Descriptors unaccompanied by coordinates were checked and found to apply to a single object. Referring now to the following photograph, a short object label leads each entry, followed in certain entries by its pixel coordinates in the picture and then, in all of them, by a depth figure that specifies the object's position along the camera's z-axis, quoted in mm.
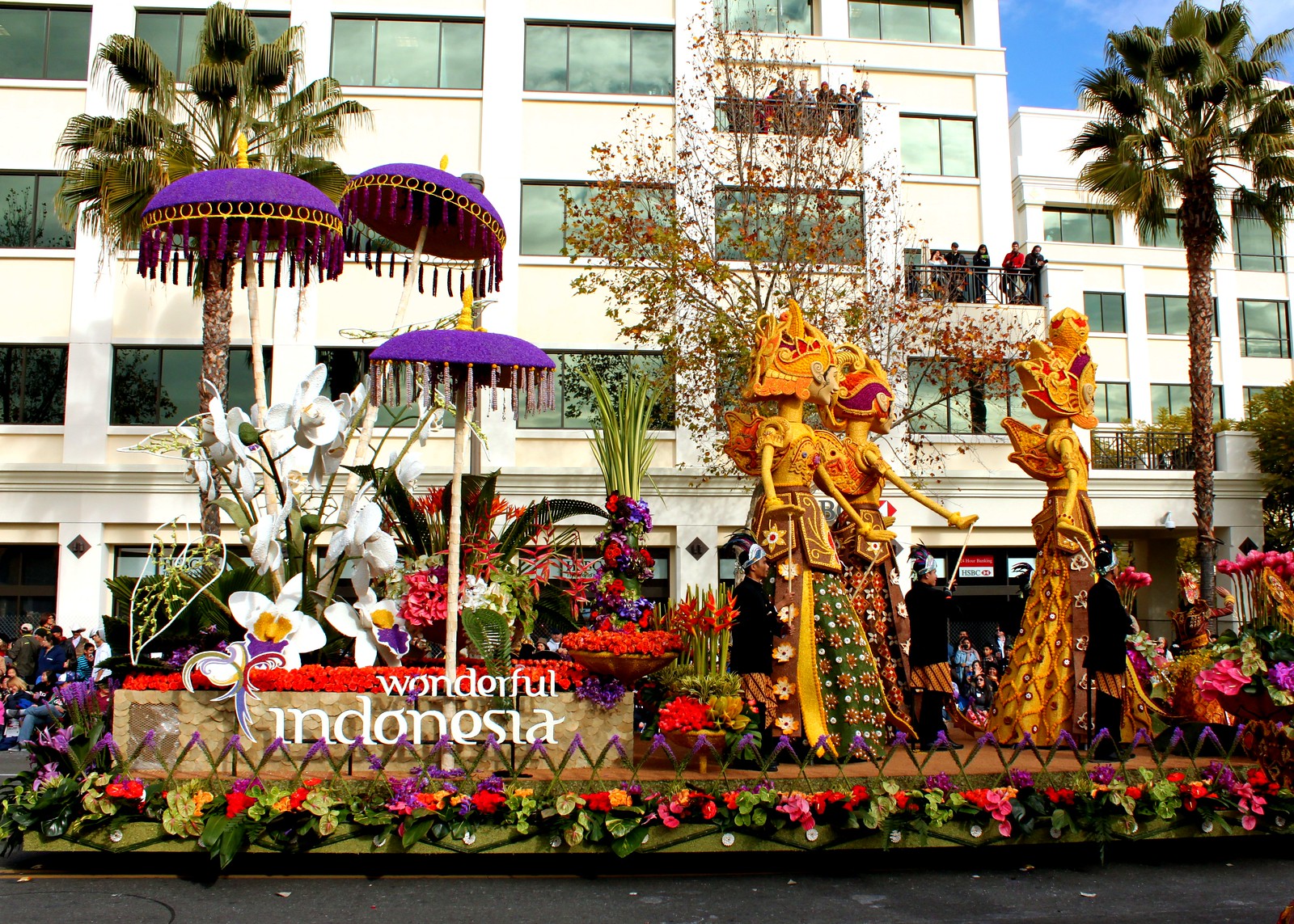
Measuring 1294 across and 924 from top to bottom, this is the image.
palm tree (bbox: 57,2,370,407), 16266
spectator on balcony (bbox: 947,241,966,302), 18875
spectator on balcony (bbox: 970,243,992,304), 20500
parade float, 6797
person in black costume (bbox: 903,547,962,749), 9477
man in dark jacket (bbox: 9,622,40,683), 14375
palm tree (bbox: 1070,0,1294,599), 18484
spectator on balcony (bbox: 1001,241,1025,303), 20594
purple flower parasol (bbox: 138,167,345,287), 8234
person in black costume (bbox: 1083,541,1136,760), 8453
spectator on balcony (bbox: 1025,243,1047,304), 20797
